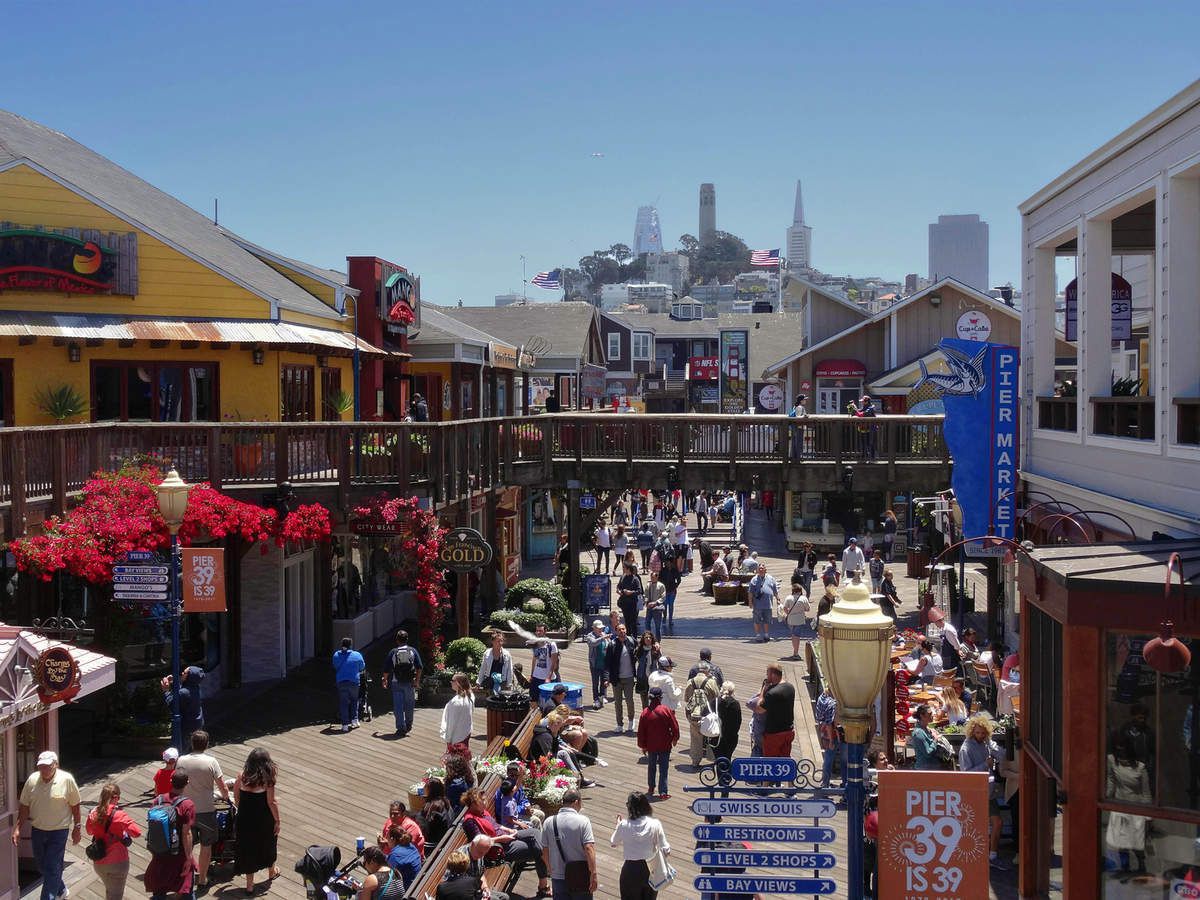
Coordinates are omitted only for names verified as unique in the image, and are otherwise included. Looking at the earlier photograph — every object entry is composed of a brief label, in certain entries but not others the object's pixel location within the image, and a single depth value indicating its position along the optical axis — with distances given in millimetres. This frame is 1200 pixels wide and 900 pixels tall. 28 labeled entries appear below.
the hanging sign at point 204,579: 15344
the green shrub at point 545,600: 24797
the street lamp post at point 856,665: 7172
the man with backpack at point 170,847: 10750
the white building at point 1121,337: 12047
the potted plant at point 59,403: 19641
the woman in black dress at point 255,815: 11797
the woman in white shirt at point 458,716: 15297
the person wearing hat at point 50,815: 11016
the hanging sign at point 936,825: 8031
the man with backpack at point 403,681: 17562
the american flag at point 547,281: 64188
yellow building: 19766
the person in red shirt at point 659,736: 14336
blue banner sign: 16578
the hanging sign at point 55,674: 11195
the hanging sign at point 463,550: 20047
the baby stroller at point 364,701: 18609
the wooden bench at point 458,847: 9867
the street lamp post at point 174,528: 13797
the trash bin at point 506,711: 16344
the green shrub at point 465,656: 20125
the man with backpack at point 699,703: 16109
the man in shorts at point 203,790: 12078
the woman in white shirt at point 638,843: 10523
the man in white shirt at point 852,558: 27048
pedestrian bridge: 16531
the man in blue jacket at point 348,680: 17859
